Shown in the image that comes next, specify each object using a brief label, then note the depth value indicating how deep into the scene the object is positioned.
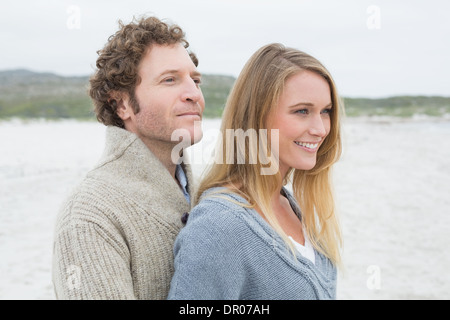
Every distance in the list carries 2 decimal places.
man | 1.41
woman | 1.42
